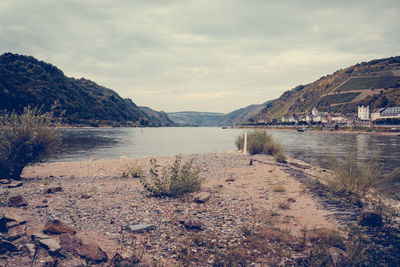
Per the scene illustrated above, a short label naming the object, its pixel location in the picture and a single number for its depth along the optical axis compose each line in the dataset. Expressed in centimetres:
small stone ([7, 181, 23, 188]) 970
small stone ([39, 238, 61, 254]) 446
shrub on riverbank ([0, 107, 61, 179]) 1115
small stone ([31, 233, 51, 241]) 483
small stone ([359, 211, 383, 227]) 616
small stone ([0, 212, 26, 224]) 543
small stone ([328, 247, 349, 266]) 444
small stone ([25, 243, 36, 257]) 439
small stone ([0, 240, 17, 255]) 438
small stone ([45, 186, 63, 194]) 873
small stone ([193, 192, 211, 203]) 809
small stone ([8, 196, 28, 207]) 690
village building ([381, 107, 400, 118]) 11031
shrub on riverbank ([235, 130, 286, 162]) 2366
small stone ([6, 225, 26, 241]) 479
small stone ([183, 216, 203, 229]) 598
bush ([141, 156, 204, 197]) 878
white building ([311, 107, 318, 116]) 17175
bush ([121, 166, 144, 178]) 1277
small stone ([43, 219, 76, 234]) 521
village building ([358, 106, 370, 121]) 13030
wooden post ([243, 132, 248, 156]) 2370
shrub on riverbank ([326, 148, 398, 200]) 820
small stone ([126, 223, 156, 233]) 571
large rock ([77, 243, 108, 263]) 444
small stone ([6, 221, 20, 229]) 521
